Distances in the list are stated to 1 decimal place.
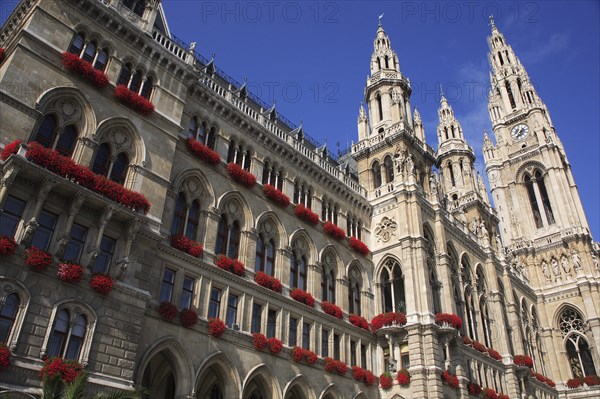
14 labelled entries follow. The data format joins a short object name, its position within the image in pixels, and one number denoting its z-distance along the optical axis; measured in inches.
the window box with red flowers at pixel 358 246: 1461.6
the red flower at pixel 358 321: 1327.1
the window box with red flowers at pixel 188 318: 906.1
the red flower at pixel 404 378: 1264.8
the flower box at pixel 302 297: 1181.7
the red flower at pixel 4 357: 611.2
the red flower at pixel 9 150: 715.4
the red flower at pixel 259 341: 1021.2
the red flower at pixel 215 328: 945.5
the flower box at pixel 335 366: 1171.9
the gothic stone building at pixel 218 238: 740.0
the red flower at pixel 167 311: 876.0
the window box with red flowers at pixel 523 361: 1707.7
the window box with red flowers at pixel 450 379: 1291.7
